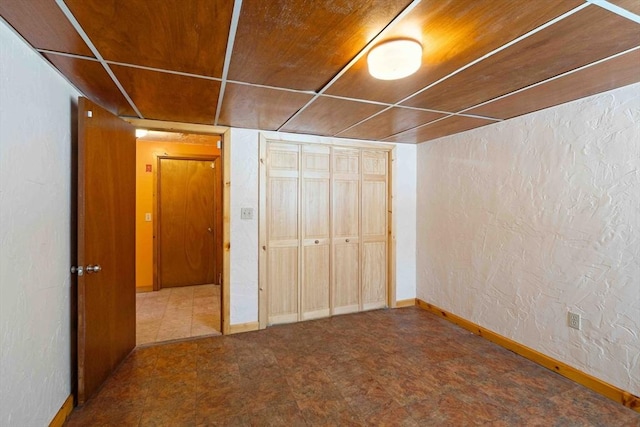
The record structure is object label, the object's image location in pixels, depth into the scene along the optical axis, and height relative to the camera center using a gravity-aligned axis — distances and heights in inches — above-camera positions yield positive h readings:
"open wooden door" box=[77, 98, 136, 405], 74.6 -8.8
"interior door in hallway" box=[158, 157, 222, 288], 181.3 -5.8
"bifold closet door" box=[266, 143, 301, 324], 128.6 -8.9
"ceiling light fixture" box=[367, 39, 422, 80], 55.5 +28.9
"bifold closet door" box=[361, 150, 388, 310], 144.9 -7.9
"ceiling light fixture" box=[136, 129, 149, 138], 149.9 +38.7
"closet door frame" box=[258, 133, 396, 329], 124.2 -5.3
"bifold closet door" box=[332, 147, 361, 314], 139.5 -8.3
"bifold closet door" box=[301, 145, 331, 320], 134.1 -8.7
